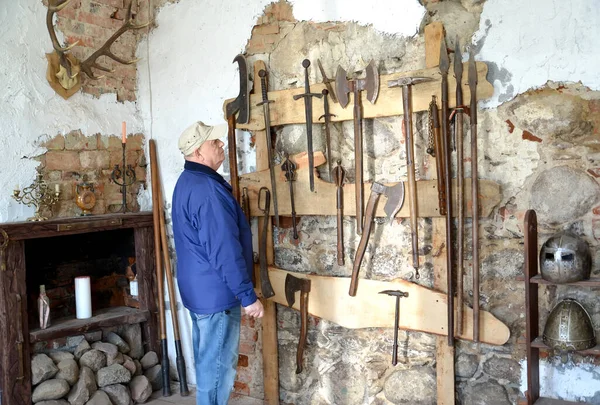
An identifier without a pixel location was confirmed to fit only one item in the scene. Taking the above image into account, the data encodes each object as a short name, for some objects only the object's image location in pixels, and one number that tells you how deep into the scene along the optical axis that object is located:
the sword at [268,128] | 3.44
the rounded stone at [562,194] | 2.65
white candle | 3.71
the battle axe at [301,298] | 3.40
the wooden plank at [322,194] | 2.85
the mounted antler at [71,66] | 3.62
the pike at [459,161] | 2.82
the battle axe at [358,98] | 3.09
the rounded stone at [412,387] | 3.07
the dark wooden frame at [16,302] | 3.25
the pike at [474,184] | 2.78
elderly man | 2.76
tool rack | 2.92
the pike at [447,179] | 2.84
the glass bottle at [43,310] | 3.47
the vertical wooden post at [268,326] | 3.56
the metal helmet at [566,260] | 2.46
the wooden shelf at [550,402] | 2.65
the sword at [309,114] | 3.25
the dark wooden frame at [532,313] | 2.57
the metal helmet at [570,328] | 2.47
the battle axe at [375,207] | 3.04
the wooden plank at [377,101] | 2.89
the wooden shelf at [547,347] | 2.46
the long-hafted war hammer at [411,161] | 2.96
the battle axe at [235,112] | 3.57
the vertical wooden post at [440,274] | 2.94
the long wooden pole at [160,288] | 3.90
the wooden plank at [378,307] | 2.89
